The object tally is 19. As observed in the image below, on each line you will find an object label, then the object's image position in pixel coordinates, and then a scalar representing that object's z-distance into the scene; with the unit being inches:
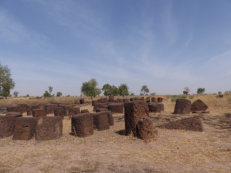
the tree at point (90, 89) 2012.8
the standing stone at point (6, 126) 245.6
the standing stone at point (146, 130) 211.6
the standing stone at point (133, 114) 230.7
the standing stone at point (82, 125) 238.2
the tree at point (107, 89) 2464.3
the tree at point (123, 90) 2288.6
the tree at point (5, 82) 1389.0
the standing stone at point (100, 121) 280.5
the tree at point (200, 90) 2551.7
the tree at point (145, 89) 3107.8
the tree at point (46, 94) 2272.4
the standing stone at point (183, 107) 430.0
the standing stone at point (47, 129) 224.4
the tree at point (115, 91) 2362.5
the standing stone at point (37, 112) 436.1
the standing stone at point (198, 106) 481.1
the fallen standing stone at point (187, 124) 262.1
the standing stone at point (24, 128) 228.5
